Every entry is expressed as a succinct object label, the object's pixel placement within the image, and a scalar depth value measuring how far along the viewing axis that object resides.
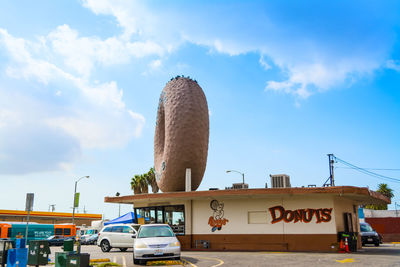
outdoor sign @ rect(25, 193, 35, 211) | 17.53
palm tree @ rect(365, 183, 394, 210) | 81.31
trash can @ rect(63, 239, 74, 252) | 11.74
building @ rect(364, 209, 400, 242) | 42.91
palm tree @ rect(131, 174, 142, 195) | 59.56
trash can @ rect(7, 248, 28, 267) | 12.45
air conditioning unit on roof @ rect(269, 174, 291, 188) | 22.77
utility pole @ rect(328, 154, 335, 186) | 40.25
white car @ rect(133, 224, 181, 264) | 14.77
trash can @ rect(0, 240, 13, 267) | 12.73
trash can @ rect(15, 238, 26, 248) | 13.02
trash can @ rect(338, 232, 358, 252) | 20.55
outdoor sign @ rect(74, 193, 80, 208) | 43.98
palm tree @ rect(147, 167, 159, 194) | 57.19
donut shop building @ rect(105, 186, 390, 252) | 21.11
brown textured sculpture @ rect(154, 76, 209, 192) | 25.59
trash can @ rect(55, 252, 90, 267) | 10.14
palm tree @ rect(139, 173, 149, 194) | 58.78
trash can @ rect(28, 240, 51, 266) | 13.13
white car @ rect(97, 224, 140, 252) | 23.21
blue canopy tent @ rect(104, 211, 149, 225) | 31.61
